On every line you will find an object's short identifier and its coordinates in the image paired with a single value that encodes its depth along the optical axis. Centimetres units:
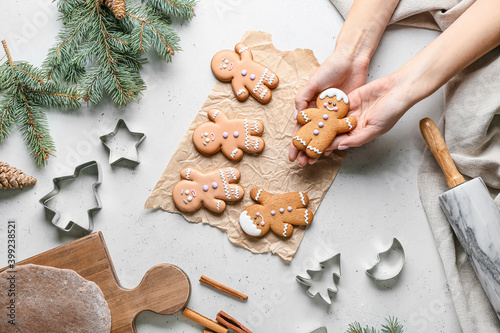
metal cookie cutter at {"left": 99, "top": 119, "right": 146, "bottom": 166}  150
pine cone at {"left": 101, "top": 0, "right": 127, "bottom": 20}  137
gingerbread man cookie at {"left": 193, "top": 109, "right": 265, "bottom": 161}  147
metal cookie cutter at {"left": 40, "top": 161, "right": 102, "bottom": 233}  147
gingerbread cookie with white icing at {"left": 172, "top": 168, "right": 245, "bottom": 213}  146
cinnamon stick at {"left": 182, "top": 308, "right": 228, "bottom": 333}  142
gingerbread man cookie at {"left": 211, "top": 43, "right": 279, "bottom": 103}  149
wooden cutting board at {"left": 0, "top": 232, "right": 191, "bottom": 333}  141
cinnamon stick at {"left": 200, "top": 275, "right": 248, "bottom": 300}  146
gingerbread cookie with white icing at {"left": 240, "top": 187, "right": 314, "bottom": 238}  145
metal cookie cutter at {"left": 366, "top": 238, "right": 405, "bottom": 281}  144
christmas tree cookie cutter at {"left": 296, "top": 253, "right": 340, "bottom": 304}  143
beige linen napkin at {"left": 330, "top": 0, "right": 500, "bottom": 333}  141
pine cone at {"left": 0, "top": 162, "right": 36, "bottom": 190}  145
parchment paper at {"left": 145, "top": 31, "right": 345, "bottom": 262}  149
